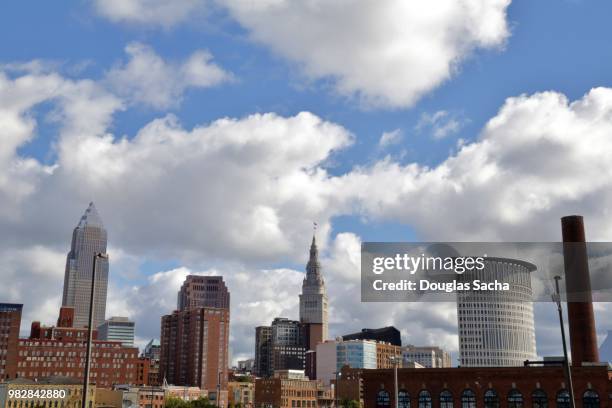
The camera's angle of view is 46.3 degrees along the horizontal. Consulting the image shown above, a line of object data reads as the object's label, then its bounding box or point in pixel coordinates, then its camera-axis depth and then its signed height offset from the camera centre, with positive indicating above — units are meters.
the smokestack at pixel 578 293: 143.88 +21.37
